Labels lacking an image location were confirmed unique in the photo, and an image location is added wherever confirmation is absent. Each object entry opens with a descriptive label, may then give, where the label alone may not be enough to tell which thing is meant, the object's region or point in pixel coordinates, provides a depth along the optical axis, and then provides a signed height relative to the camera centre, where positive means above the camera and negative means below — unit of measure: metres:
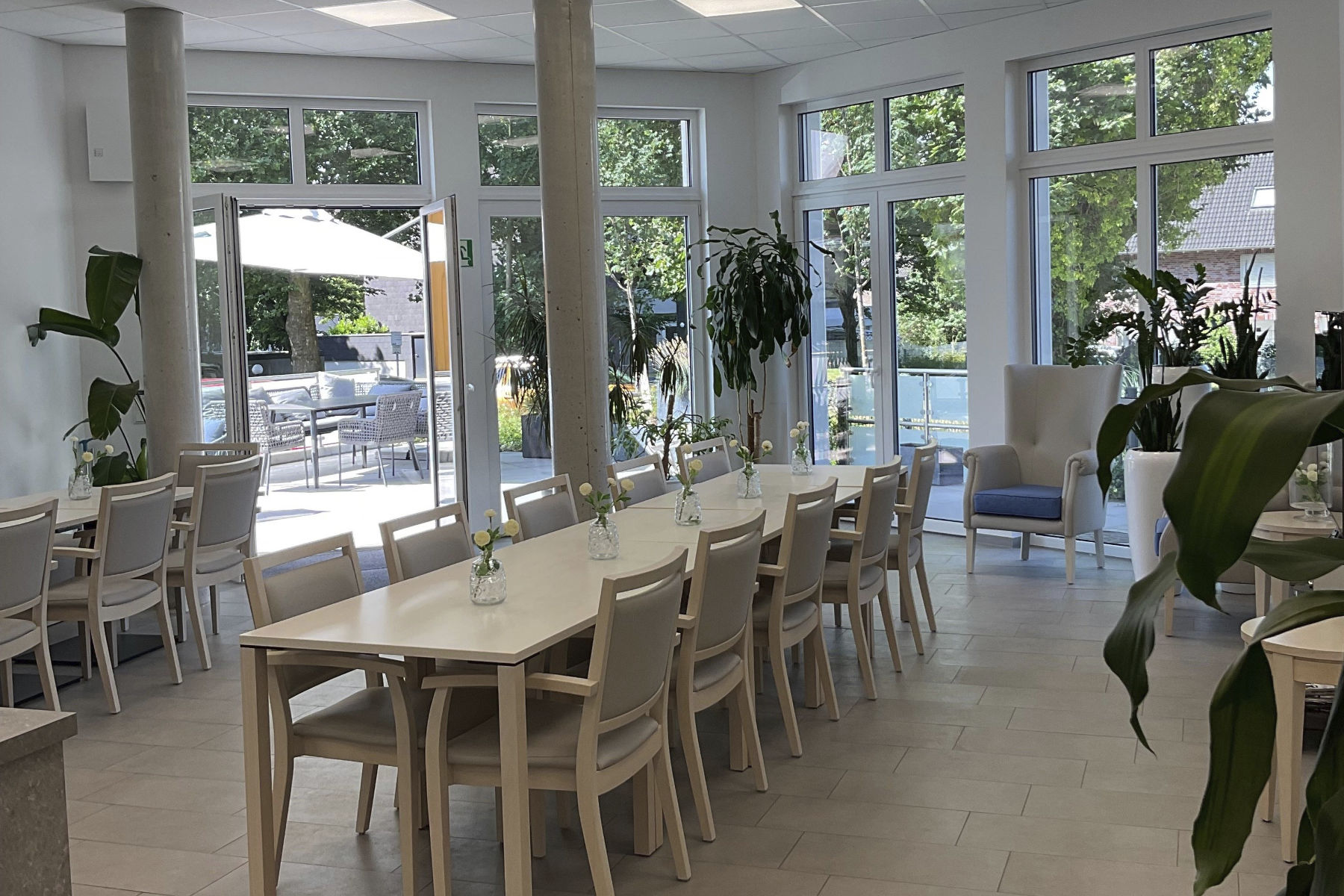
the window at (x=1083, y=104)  7.80 +1.57
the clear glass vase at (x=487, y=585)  3.52 -0.62
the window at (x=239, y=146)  8.48 +1.58
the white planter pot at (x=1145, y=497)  6.59 -0.82
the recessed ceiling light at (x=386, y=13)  7.19 +2.11
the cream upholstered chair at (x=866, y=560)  5.02 -0.85
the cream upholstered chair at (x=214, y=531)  5.86 -0.76
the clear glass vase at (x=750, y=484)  5.54 -0.56
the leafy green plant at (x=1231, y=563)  0.80 -0.19
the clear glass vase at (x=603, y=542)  4.20 -0.61
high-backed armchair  7.20 -0.70
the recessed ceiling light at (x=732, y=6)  7.52 +2.15
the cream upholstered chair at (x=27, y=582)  4.55 -0.75
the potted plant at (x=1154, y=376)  6.63 -0.17
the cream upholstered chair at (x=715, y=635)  3.61 -0.84
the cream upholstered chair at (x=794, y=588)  4.30 -0.83
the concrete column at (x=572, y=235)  6.39 +0.67
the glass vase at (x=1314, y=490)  5.32 -0.66
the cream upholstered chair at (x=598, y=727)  3.02 -0.92
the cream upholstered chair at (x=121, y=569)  5.17 -0.82
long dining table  2.99 -0.68
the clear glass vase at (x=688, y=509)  4.91 -0.59
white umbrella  11.29 +1.14
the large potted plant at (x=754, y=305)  9.09 +0.39
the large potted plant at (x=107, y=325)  7.24 +0.32
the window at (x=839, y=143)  9.27 +1.61
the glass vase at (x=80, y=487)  6.01 -0.52
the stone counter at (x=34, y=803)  1.84 -0.64
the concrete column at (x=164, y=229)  7.18 +0.88
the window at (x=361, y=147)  8.70 +1.58
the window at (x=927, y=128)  8.66 +1.59
